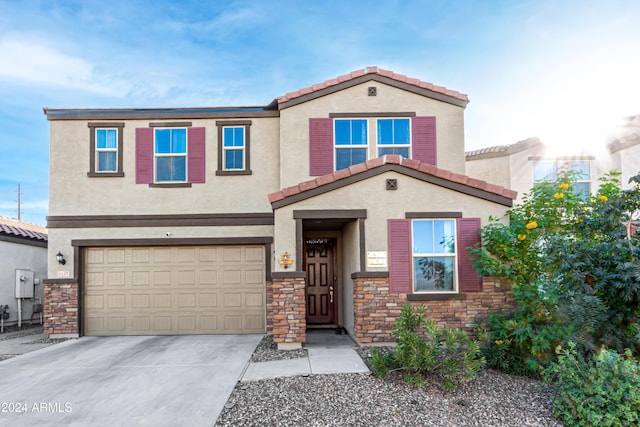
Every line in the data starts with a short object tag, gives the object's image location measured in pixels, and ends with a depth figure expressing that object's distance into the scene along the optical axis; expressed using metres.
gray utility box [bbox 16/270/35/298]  12.10
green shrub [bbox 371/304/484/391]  5.64
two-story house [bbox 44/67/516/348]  10.27
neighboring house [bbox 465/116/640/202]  11.97
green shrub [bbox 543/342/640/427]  4.48
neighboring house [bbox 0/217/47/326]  11.90
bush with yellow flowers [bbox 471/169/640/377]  5.59
